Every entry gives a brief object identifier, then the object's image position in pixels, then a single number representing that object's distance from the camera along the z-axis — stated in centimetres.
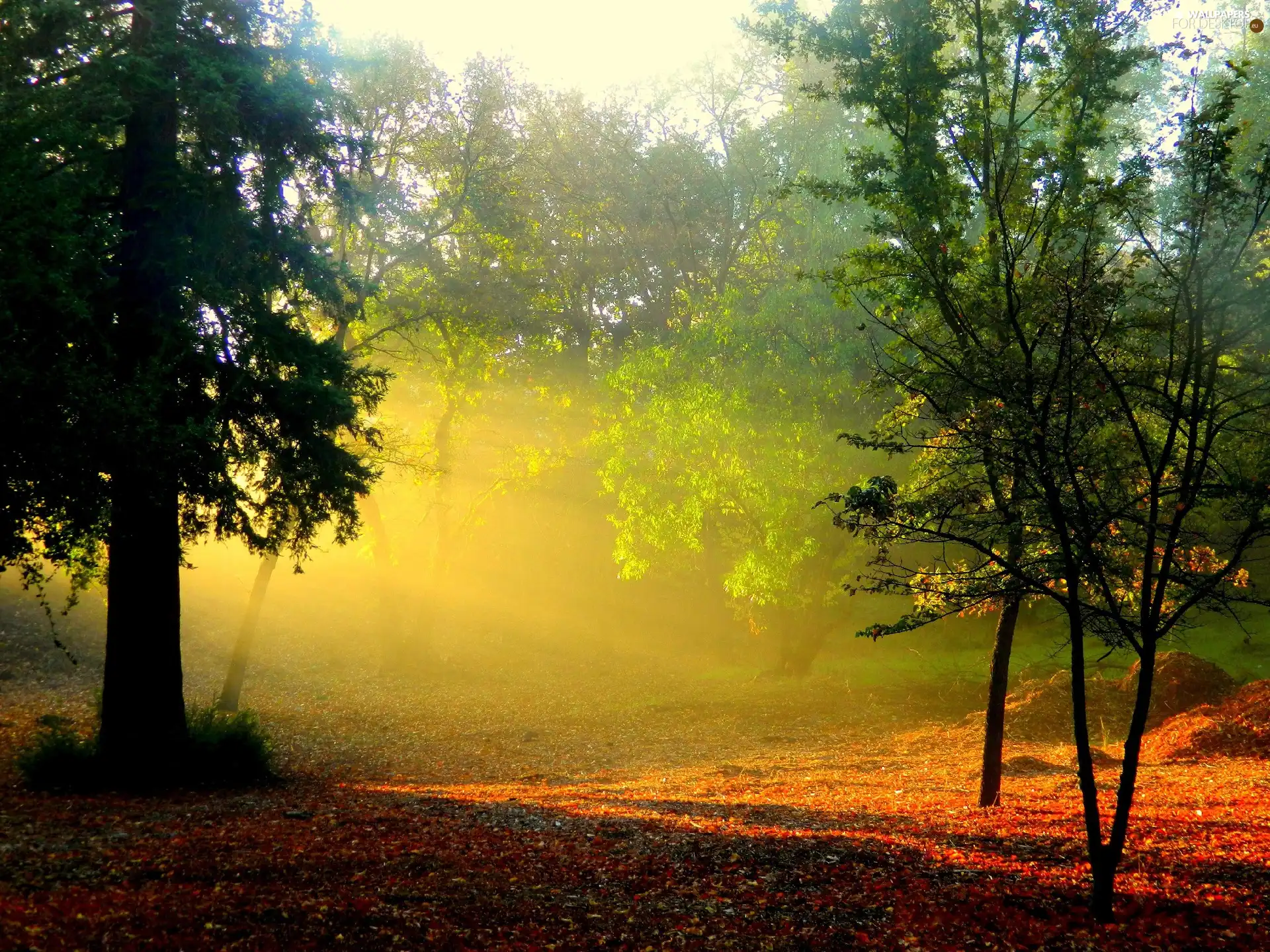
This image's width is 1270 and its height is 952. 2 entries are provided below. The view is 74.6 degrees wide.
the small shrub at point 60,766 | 1048
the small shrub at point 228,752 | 1147
